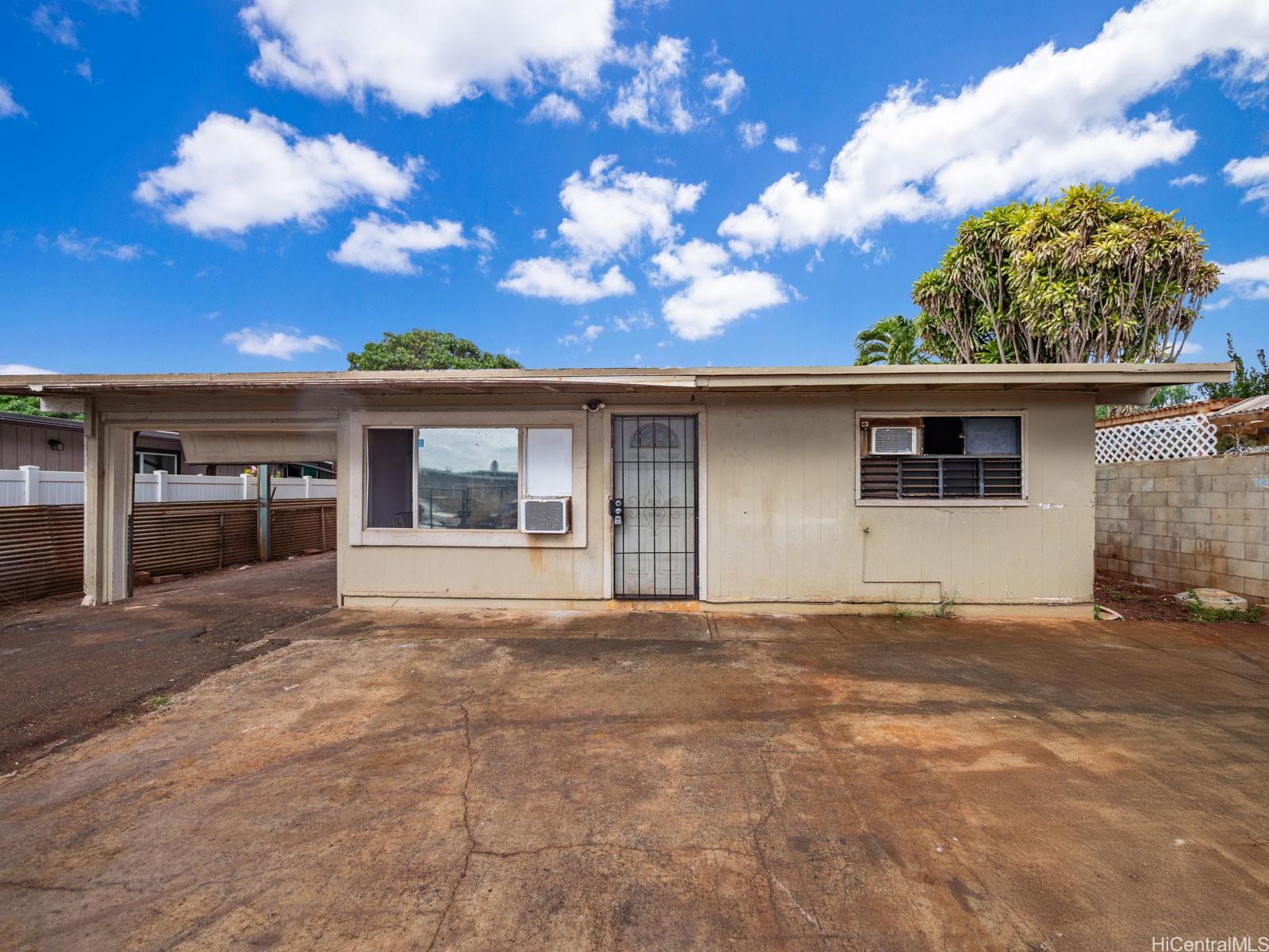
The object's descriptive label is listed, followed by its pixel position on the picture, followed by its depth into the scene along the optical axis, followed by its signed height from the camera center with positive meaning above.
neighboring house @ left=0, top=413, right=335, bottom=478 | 10.45 +0.94
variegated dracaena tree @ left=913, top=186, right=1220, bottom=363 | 10.04 +4.15
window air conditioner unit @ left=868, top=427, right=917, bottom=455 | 5.43 +0.47
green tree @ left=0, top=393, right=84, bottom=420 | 19.74 +3.33
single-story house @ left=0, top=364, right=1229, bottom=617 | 5.40 +0.09
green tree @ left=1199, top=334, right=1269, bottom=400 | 16.69 +3.30
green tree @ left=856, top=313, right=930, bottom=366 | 14.88 +4.12
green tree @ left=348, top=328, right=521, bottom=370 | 26.33 +7.03
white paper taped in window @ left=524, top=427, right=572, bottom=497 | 5.70 +0.29
